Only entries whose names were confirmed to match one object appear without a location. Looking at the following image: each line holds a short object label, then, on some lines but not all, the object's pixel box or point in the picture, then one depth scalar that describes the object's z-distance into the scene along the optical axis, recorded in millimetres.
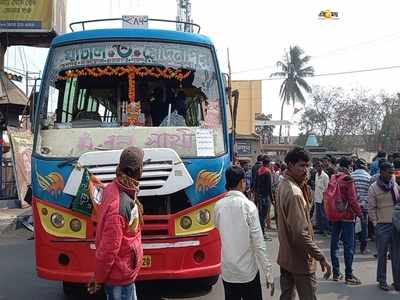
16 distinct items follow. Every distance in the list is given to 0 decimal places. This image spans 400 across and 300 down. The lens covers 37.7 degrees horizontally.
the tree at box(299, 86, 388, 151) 49469
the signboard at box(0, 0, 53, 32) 20094
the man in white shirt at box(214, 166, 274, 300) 4754
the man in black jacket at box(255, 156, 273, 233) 13453
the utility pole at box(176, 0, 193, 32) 35438
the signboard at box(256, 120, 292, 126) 50312
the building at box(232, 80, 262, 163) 44000
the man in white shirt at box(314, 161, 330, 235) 13484
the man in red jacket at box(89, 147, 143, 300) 4188
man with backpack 8148
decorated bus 6301
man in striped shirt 10484
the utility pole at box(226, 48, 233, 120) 7777
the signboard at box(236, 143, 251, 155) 28266
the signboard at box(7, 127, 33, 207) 17281
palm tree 59906
